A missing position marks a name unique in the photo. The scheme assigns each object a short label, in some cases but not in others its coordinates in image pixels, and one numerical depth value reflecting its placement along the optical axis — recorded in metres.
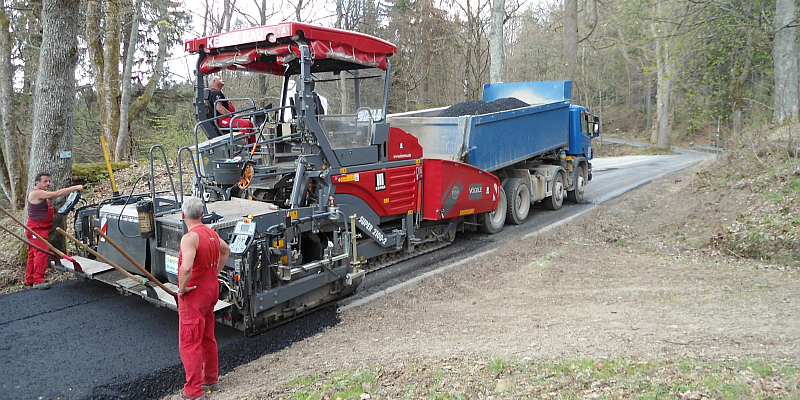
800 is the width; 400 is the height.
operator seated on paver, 6.60
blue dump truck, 8.52
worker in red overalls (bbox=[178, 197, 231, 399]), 3.70
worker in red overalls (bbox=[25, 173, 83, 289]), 6.39
